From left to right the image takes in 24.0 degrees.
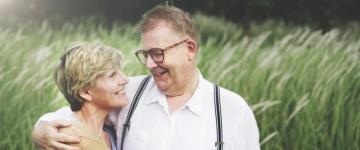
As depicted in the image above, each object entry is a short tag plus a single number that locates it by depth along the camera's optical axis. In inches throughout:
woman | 85.7
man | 87.3
